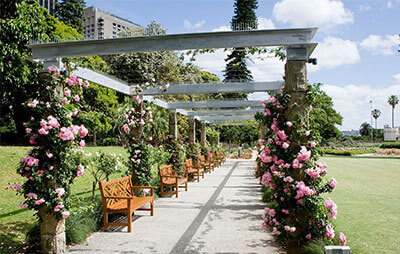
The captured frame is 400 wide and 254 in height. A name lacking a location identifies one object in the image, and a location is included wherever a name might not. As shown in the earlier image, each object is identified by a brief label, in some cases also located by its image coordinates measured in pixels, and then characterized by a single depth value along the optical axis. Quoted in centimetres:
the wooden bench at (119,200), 500
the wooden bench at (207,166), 1323
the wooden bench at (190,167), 1077
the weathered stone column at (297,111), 376
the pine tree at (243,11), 3160
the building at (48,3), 13095
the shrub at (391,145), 3558
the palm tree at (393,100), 7762
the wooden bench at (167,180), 810
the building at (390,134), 4709
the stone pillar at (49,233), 397
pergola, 418
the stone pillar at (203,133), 1681
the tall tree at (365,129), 7862
